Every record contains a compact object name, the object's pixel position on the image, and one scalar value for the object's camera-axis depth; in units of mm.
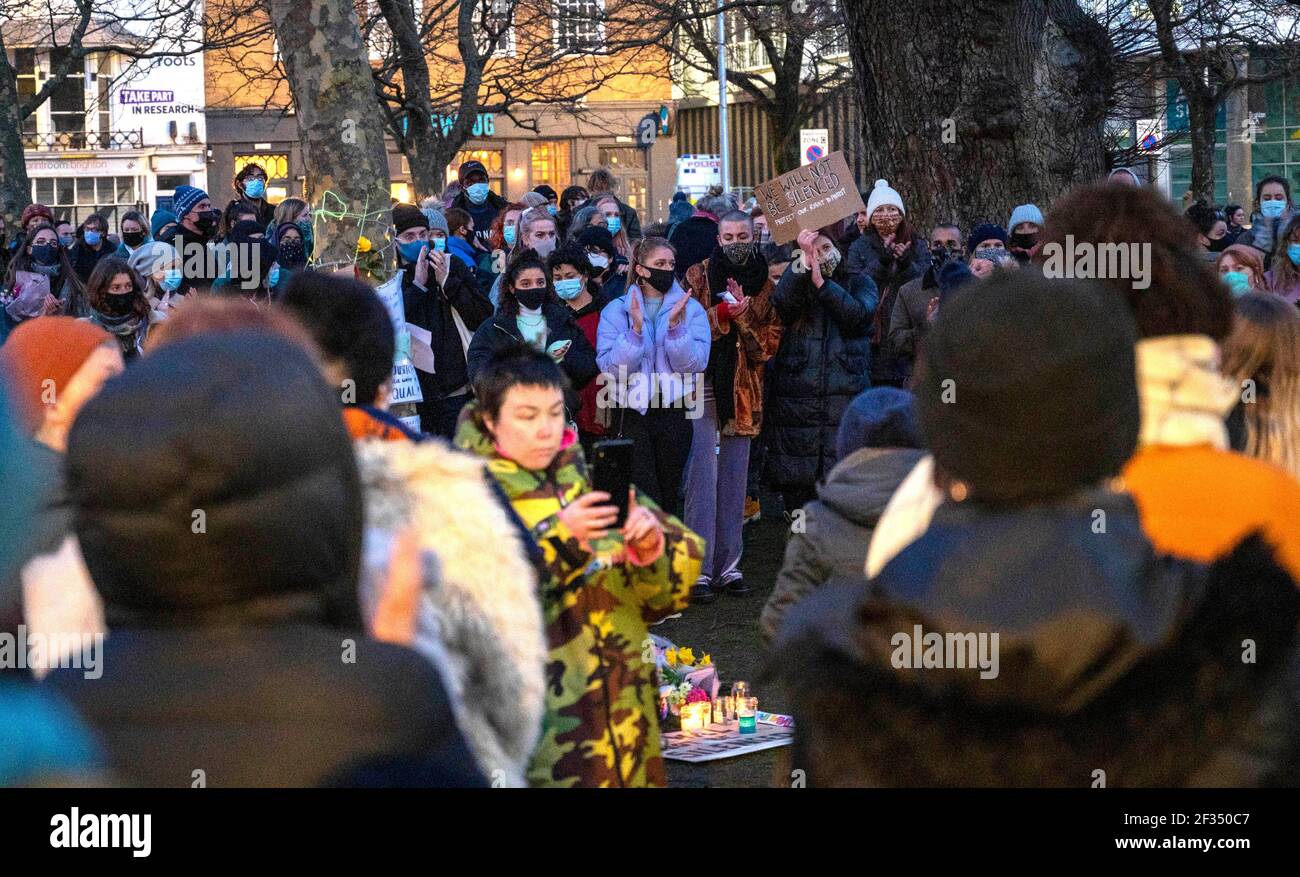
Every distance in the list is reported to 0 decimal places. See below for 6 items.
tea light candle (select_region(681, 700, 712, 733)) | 7176
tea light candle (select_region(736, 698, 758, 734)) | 7129
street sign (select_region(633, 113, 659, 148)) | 24295
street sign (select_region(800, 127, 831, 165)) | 21348
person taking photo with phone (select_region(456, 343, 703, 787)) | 4293
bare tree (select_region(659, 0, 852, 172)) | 30578
